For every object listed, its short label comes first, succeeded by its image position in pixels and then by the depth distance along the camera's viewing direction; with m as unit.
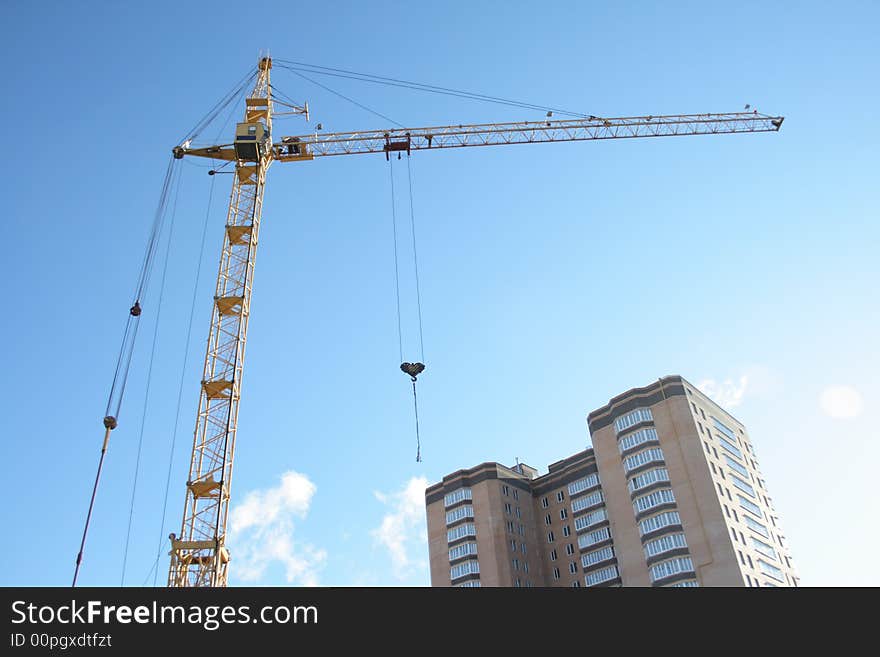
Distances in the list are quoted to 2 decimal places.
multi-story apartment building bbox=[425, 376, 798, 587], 71.62
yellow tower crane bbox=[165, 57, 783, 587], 39.78
